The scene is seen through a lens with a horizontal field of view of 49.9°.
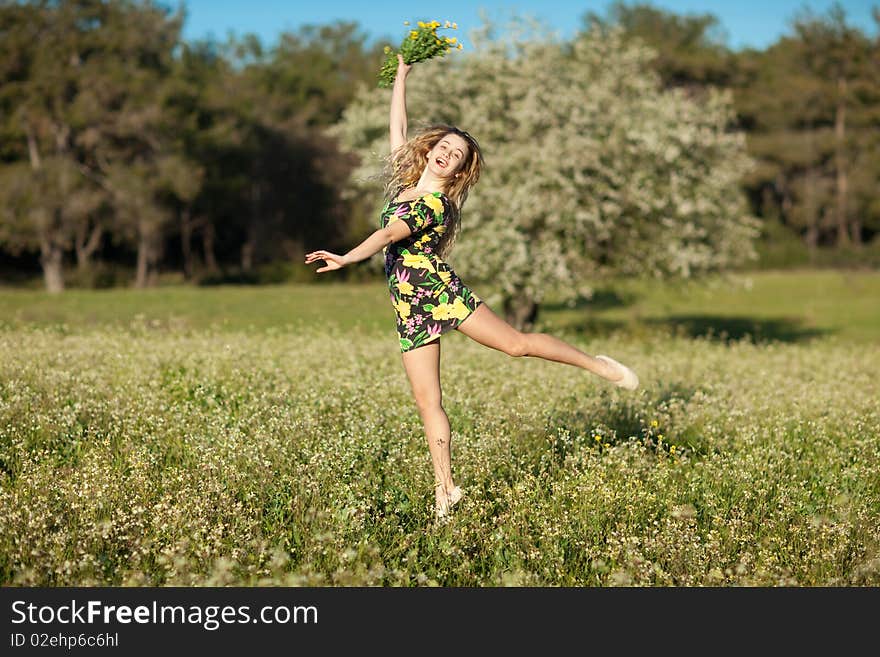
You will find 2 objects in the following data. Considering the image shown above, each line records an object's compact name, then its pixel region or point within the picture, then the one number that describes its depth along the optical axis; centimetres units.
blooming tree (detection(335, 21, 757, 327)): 2317
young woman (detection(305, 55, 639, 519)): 652
